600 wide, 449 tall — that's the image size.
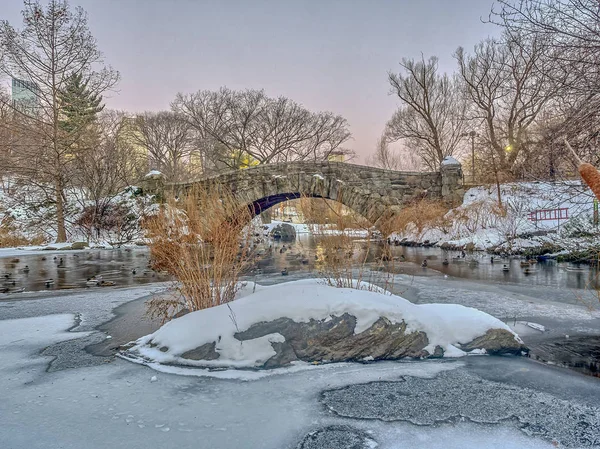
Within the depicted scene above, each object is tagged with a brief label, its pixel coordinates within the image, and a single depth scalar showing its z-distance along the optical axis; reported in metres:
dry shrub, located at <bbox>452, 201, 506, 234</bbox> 13.82
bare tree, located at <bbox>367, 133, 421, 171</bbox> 44.19
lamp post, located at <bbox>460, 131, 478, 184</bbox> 21.95
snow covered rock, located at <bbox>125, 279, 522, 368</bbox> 3.18
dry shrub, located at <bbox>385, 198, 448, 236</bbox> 15.59
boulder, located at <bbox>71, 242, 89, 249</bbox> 15.28
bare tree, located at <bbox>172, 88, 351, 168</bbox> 30.41
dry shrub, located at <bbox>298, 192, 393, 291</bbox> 4.10
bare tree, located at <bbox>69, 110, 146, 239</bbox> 18.05
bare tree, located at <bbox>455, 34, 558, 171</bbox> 17.97
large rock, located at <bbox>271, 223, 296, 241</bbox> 27.48
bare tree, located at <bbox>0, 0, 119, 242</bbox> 14.59
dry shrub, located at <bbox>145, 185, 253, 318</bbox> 3.87
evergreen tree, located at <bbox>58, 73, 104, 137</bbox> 15.61
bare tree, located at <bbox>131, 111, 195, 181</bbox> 34.91
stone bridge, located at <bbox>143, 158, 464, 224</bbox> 16.17
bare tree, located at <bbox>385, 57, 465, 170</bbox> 25.28
